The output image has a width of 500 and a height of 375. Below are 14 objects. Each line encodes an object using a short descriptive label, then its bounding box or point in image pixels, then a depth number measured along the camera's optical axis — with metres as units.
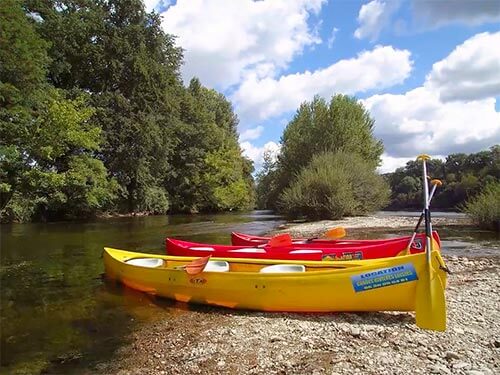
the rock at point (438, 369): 4.86
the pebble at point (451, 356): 5.20
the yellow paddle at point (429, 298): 6.06
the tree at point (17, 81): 22.19
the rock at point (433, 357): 5.21
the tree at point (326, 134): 42.03
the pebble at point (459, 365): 4.92
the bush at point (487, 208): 19.36
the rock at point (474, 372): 4.72
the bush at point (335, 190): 28.91
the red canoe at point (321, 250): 9.94
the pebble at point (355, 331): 6.13
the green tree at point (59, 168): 27.38
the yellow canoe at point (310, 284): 6.64
